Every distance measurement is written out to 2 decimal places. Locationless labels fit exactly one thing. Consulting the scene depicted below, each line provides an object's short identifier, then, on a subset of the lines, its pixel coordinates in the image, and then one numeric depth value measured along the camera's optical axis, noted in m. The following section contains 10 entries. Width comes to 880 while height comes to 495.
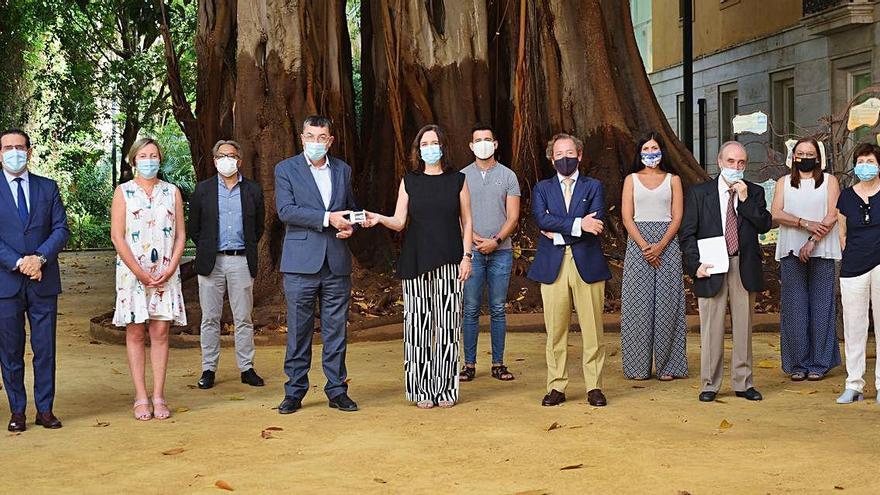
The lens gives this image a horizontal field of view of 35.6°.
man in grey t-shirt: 10.01
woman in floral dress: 8.53
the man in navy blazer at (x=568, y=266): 8.95
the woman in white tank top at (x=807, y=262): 9.81
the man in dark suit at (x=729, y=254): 8.99
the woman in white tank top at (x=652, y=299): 9.91
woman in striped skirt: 8.92
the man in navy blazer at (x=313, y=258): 8.77
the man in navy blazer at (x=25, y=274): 8.27
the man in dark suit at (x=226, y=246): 10.12
